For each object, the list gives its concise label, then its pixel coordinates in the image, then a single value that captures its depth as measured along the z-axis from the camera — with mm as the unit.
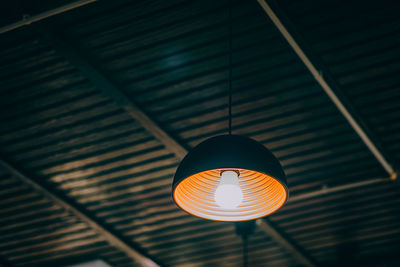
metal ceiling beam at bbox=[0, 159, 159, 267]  6230
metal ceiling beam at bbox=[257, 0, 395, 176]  4322
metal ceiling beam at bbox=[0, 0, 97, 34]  4121
